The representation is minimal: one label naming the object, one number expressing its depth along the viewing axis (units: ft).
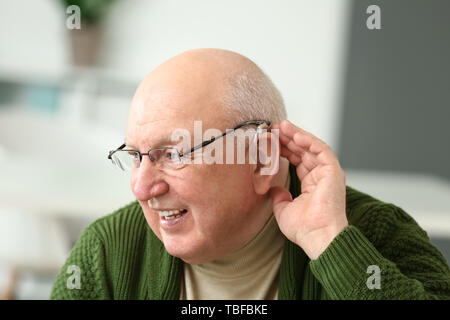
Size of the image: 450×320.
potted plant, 15.56
